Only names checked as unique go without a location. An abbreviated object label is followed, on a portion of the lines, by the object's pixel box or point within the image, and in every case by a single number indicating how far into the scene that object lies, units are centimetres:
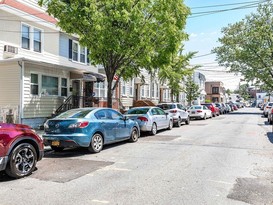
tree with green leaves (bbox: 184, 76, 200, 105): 3936
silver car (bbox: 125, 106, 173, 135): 1407
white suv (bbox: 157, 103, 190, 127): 1954
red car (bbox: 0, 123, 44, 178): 613
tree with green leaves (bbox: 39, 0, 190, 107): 1318
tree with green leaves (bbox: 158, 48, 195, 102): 2759
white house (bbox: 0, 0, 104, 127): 1552
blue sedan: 904
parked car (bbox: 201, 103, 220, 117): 3412
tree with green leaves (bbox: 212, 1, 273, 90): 4125
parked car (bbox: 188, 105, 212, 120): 2836
